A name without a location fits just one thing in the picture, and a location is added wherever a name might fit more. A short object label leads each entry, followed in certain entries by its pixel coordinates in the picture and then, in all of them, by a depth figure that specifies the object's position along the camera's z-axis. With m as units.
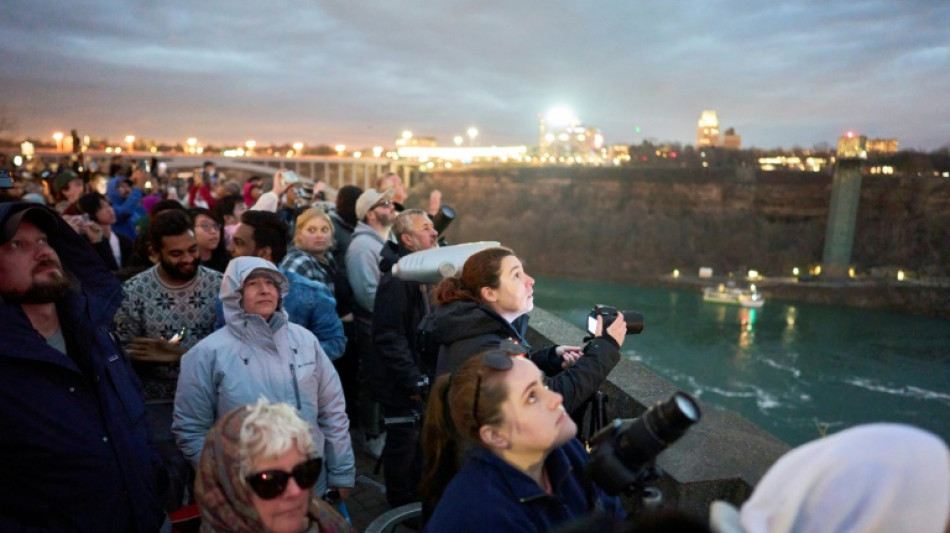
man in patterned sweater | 2.85
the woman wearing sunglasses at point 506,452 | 1.61
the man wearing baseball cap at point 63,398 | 1.88
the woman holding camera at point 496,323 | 2.33
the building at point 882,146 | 79.38
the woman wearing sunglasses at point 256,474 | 1.64
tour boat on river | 47.94
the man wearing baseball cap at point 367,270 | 4.50
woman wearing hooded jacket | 2.54
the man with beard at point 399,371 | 3.55
